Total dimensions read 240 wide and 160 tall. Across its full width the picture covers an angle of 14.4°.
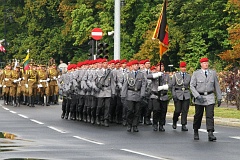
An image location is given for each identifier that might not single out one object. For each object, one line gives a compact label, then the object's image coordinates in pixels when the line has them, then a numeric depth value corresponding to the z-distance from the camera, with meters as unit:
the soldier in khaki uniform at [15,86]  46.91
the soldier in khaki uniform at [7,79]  47.03
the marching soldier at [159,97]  27.00
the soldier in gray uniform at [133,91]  26.59
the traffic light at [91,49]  41.45
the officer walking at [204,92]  23.03
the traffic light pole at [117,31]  40.22
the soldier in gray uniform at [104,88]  29.30
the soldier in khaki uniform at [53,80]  47.90
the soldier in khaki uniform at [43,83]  47.19
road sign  42.54
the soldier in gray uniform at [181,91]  27.19
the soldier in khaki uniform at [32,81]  46.06
